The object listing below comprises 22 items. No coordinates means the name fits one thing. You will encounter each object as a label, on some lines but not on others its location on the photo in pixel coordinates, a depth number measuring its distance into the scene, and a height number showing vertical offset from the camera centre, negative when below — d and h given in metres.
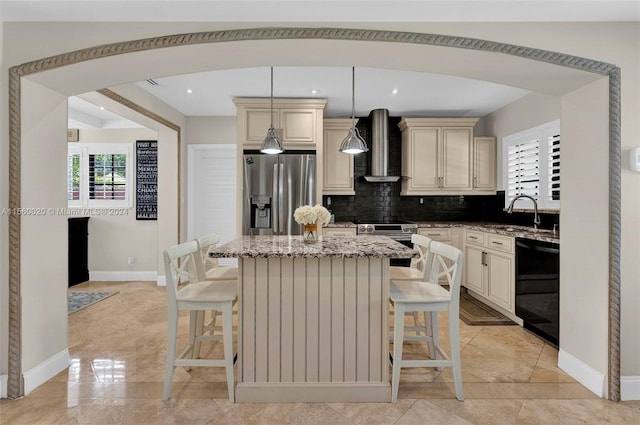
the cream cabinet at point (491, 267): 3.47 -0.62
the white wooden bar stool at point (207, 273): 2.54 -0.52
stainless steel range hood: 4.82 +0.94
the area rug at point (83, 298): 3.96 -1.11
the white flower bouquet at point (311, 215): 2.46 -0.04
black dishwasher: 2.82 -0.66
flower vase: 2.50 -0.17
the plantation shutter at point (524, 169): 4.02 +0.52
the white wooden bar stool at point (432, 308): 2.07 -0.59
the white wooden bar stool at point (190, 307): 2.07 -0.59
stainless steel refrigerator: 4.20 +0.17
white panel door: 5.25 +0.23
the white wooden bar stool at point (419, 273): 2.63 -0.50
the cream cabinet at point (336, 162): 4.73 +0.67
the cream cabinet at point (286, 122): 4.29 +1.10
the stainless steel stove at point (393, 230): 4.43 -0.25
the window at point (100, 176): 5.21 +0.49
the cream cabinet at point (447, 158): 4.84 +0.75
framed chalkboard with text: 5.18 +0.45
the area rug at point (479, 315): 3.50 -1.11
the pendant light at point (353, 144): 3.04 +0.59
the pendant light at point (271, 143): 3.14 +0.61
